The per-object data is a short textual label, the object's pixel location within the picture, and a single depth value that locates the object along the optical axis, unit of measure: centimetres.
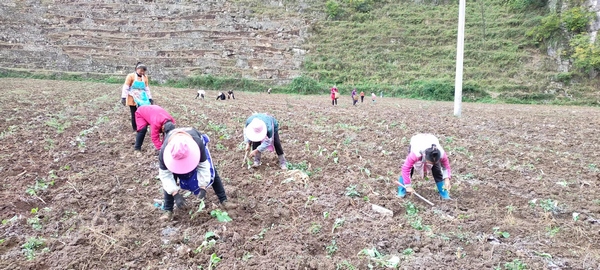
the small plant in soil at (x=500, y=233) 380
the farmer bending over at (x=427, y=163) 440
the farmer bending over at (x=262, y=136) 526
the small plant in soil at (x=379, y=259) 321
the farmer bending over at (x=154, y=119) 535
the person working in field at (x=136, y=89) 696
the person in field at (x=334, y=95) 1884
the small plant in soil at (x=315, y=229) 383
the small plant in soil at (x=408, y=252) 343
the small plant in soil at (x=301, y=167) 582
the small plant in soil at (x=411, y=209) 438
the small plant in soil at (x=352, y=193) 488
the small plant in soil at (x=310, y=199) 452
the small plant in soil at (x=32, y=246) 321
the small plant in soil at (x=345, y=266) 317
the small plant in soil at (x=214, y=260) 317
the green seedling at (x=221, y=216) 396
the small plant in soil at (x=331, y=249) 346
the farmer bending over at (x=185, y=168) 360
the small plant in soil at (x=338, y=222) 394
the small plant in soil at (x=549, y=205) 454
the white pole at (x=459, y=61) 1326
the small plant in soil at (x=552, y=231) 384
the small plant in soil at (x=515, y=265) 317
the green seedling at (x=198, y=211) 401
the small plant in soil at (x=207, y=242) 339
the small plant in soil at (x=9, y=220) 375
